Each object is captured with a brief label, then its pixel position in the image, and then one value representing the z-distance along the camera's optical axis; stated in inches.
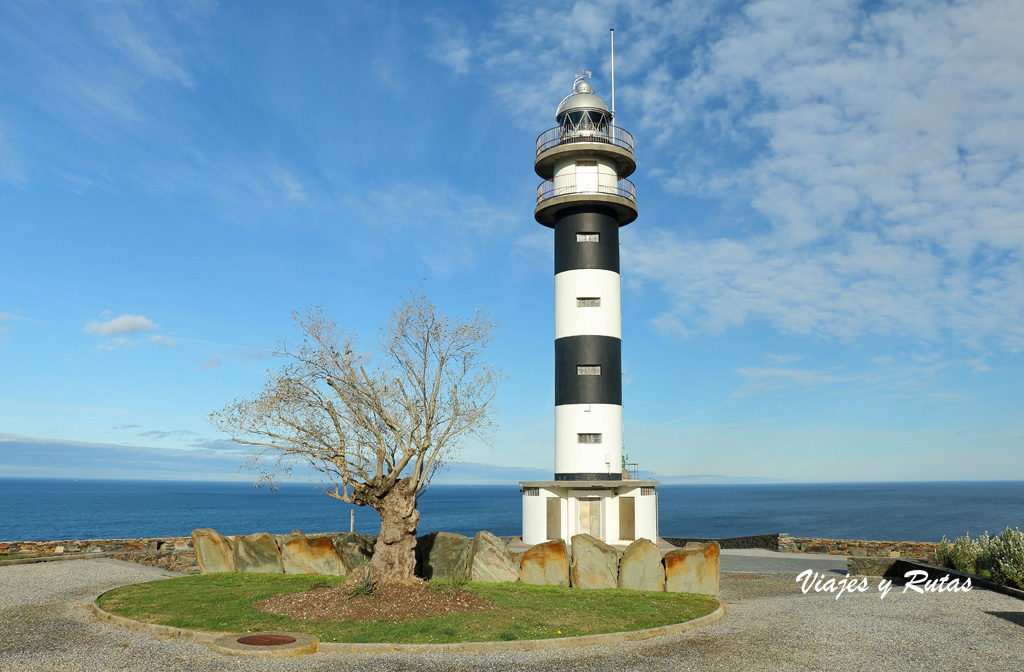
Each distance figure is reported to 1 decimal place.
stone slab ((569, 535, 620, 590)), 701.9
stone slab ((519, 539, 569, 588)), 714.2
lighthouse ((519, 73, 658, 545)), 1065.5
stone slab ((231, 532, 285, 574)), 804.6
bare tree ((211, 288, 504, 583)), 621.0
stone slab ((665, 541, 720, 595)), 674.2
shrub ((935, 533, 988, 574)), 739.4
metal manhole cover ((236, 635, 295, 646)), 446.6
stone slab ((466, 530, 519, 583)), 735.1
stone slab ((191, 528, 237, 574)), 803.4
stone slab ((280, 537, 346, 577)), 799.1
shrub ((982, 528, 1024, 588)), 645.3
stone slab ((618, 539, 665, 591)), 689.0
